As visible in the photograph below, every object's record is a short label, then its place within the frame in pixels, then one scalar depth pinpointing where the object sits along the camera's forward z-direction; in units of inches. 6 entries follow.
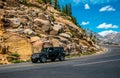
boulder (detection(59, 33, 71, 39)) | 849.1
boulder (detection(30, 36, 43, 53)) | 681.9
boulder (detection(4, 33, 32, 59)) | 646.3
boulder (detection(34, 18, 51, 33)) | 828.7
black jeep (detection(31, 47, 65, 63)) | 501.7
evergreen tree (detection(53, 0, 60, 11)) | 1395.2
